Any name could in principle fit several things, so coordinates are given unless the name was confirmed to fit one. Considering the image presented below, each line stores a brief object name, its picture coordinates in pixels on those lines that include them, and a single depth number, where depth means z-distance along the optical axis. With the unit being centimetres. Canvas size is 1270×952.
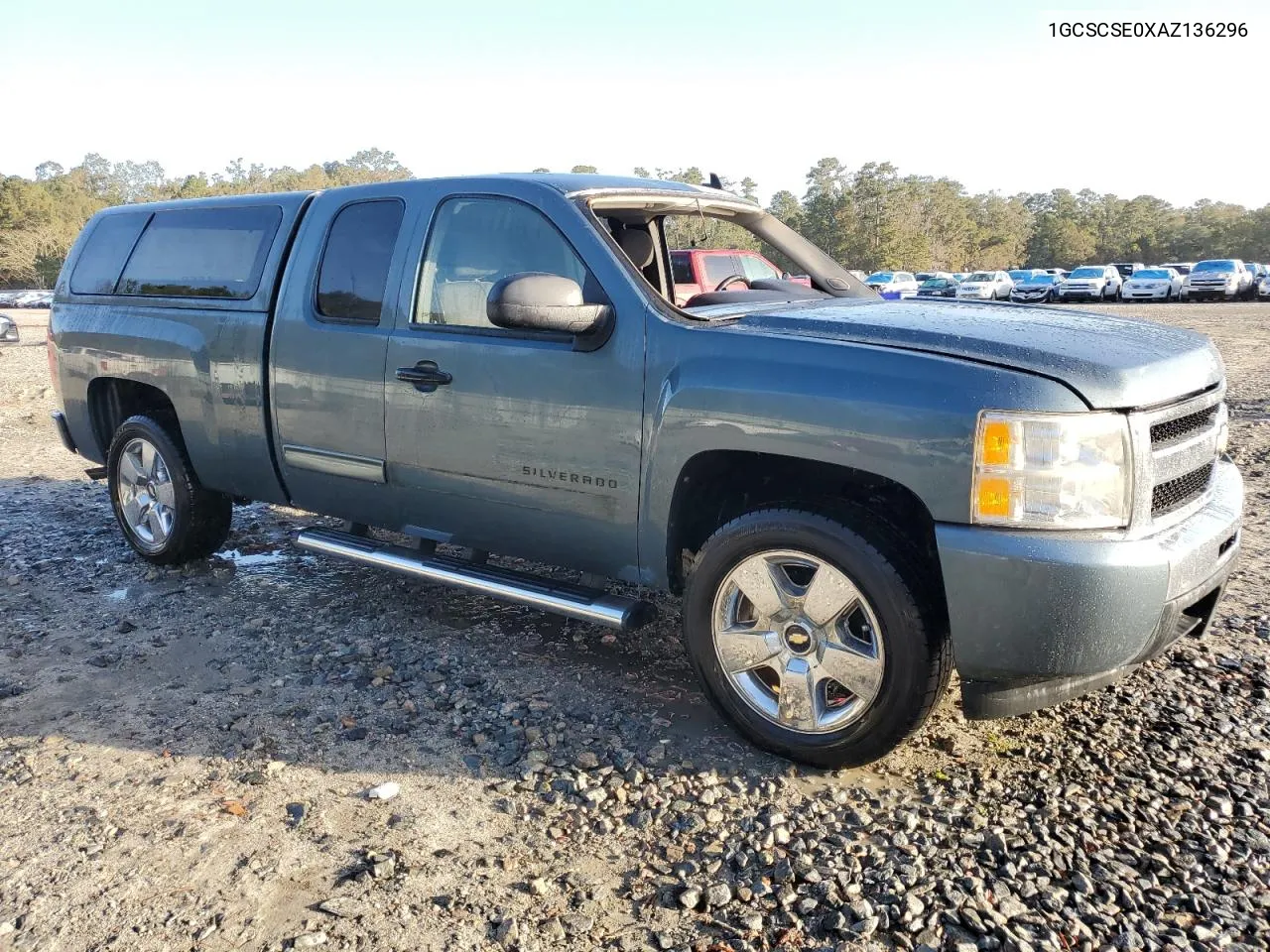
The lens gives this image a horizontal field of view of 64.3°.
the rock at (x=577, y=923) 250
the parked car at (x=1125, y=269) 5141
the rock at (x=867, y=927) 247
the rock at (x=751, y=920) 250
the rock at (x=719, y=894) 260
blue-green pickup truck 281
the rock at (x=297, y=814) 299
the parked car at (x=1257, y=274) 4216
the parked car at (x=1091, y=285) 4241
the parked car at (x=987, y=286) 3994
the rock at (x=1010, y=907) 253
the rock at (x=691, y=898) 259
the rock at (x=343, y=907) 256
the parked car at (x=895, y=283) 4070
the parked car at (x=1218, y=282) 4034
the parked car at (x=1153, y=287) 4109
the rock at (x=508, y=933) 245
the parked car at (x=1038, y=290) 4331
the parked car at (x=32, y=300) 6041
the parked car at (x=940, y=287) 4306
